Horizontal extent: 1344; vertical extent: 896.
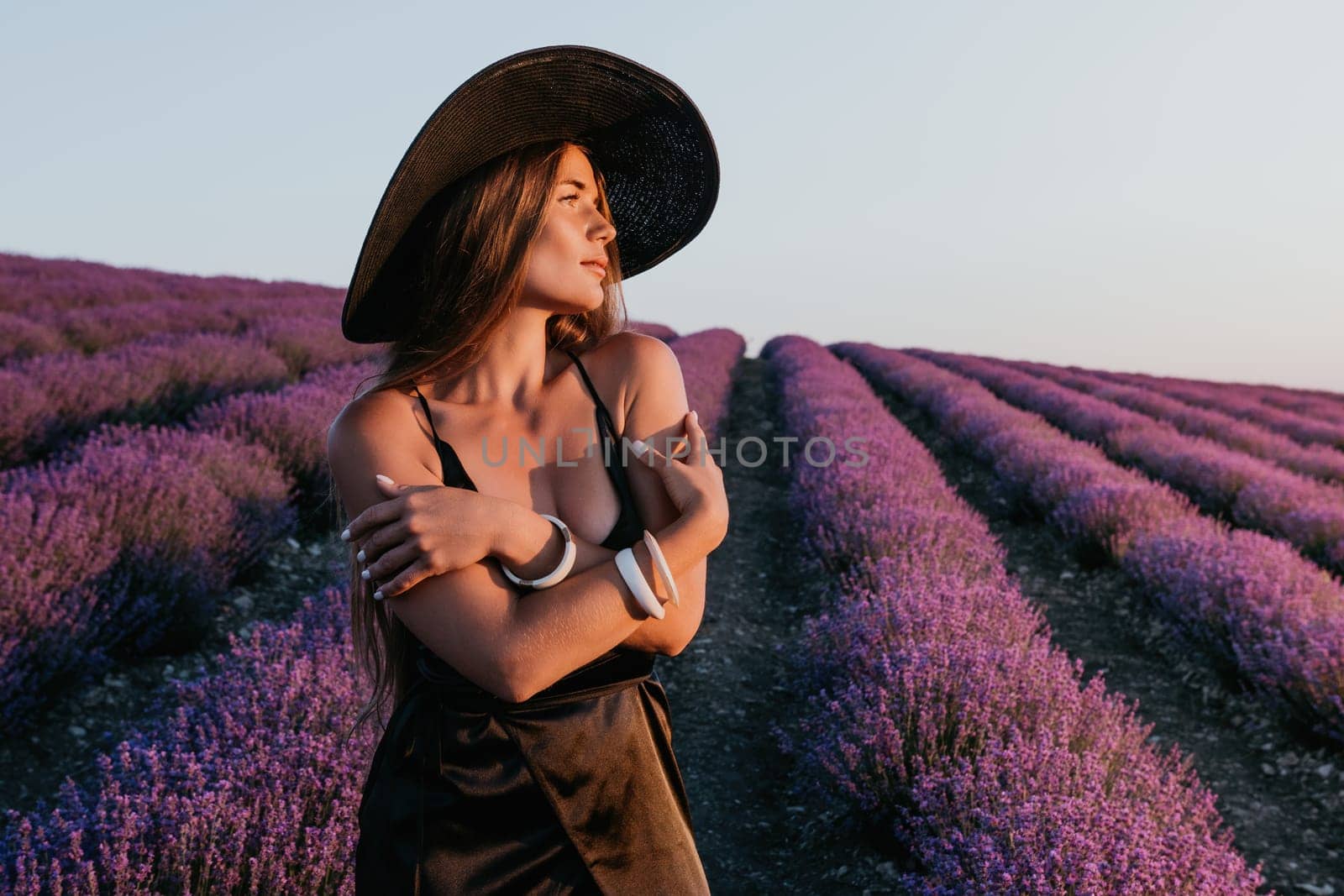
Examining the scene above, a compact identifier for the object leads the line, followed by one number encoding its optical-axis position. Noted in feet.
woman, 3.53
